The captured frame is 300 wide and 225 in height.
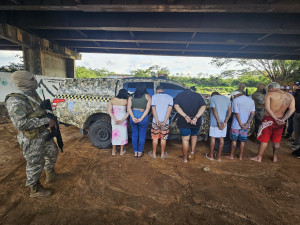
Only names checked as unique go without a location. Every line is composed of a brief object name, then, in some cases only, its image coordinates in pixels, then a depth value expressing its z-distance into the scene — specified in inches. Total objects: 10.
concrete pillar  266.9
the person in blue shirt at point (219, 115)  138.0
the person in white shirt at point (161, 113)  135.9
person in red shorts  134.9
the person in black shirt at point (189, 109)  132.6
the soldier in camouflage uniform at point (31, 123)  80.4
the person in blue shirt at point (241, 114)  139.5
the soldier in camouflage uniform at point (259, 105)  182.9
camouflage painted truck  158.9
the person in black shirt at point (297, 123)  189.8
